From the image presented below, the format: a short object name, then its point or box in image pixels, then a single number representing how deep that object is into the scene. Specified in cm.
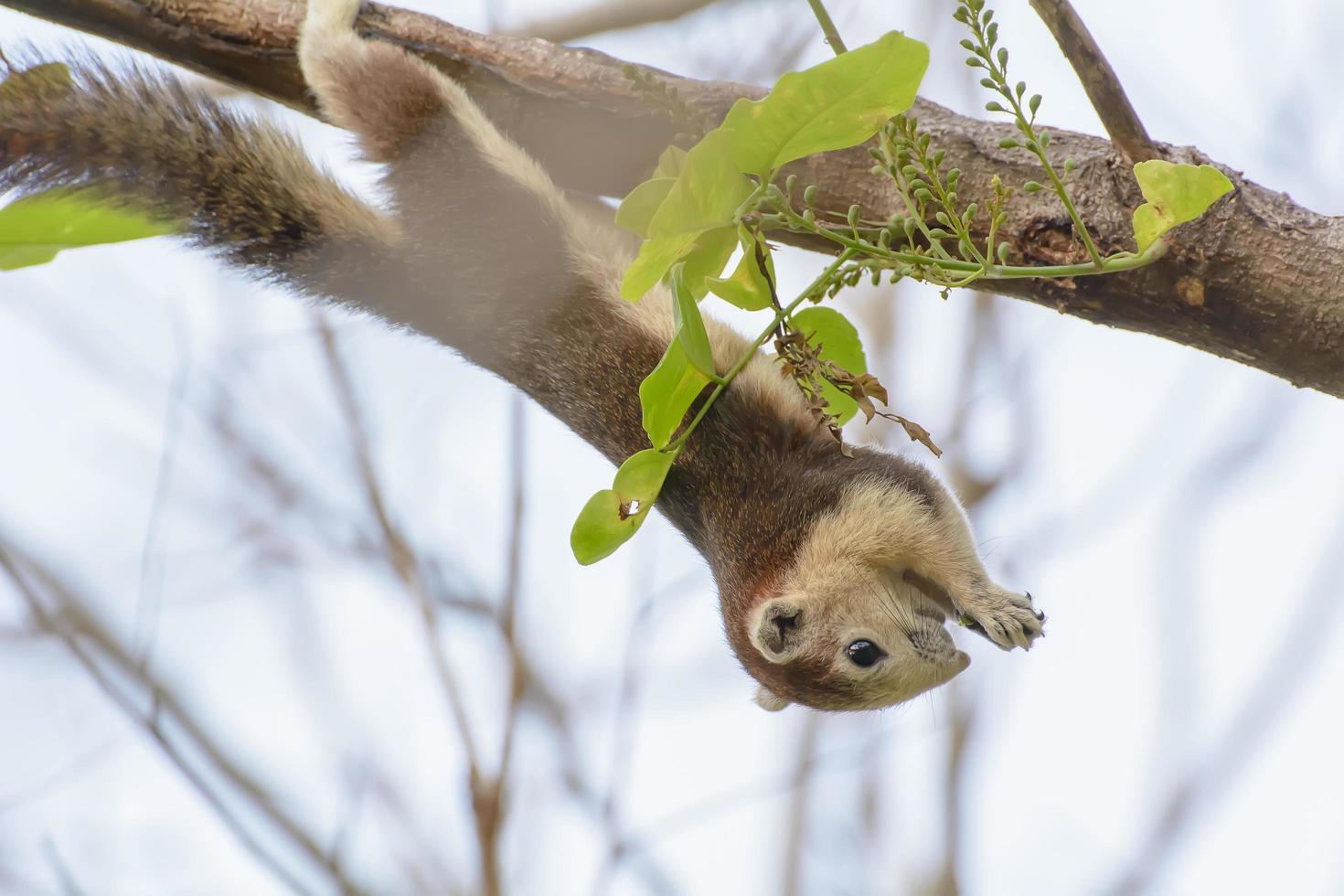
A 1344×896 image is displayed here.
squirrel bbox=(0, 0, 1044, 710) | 723
